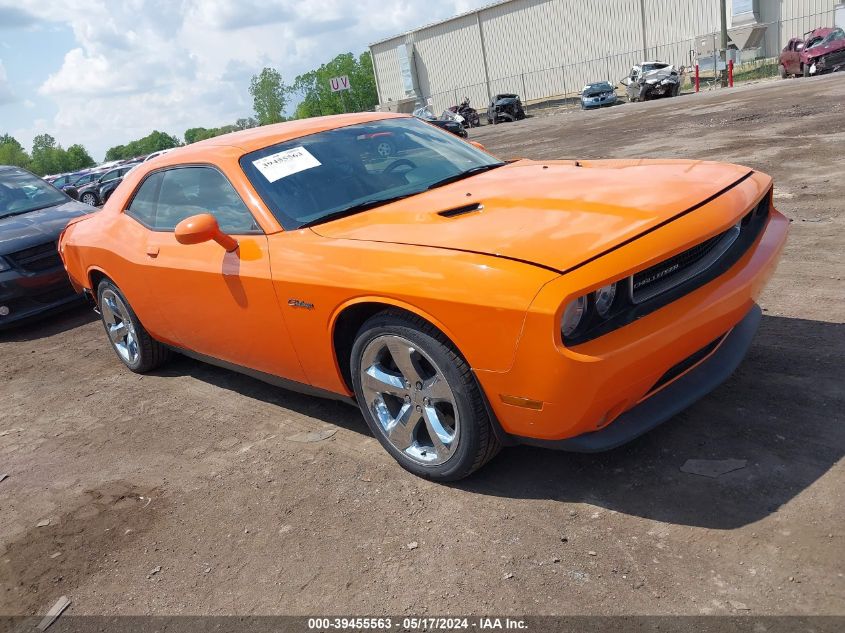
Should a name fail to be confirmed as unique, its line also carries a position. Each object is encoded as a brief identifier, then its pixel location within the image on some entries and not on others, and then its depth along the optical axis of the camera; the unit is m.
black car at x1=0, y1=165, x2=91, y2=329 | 7.12
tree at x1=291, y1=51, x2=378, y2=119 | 112.00
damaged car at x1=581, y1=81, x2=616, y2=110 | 35.12
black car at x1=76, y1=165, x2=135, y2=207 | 25.81
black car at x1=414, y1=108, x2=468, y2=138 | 27.90
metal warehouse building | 38.06
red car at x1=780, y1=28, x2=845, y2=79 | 26.17
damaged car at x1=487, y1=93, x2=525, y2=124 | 38.41
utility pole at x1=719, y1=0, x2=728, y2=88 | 33.12
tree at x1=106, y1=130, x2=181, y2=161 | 151.75
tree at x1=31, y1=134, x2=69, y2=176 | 130.71
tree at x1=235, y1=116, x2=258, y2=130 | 102.64
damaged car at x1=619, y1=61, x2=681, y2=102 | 31.78
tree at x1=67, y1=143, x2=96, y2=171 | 136.00
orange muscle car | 2.58
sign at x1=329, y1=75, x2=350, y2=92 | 43.44
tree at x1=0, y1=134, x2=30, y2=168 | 120.93
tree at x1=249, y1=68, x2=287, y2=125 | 126.44
